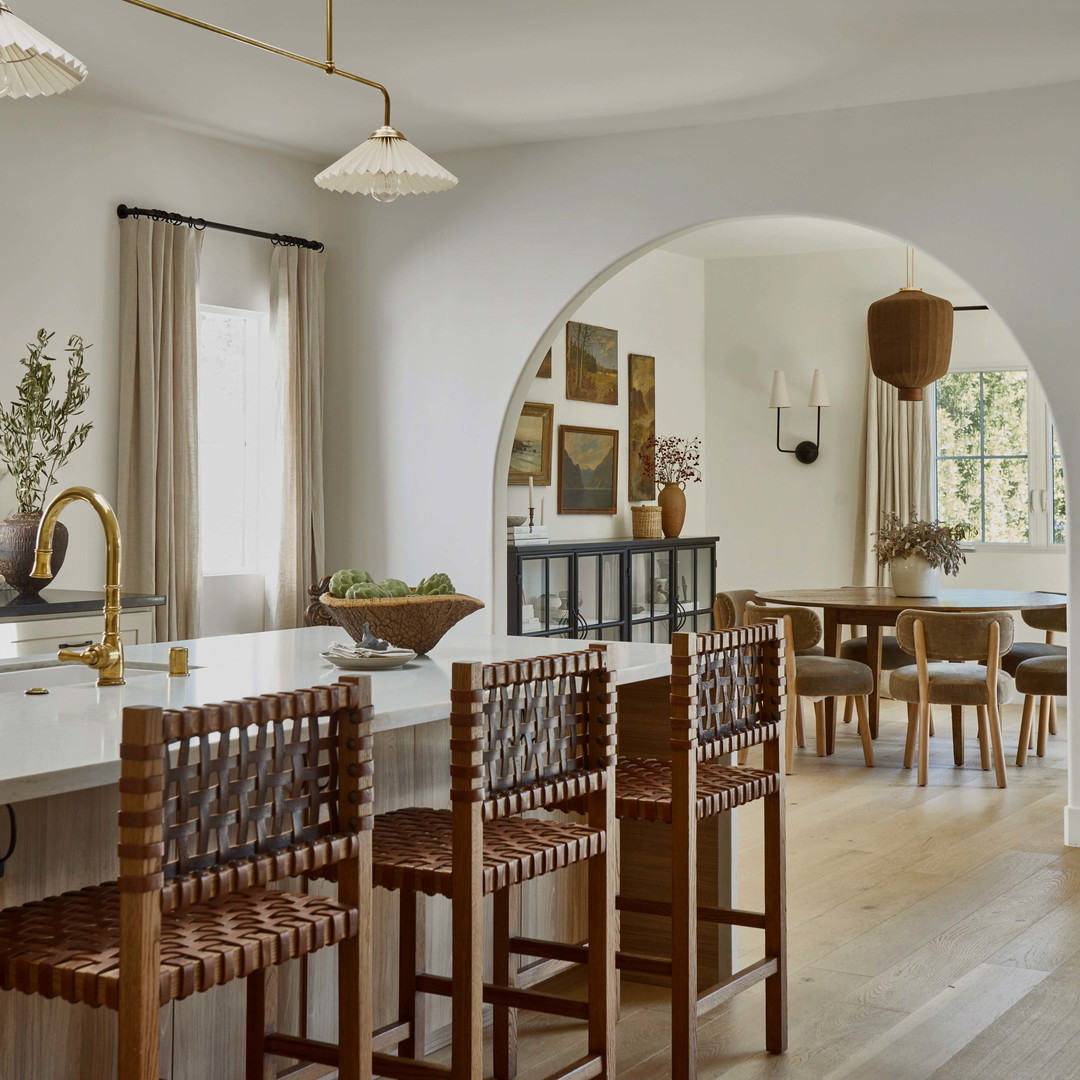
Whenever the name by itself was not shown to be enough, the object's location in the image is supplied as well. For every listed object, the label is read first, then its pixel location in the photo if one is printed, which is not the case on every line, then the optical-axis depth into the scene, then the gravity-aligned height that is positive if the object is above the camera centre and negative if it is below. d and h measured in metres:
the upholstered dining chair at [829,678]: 6.25 -0.70
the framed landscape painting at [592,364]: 7.46 +0.92
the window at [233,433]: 5.74 +0.42
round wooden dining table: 6.43 -0.37
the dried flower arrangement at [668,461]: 8.12 +0.41
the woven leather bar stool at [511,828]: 2.22 -0.55
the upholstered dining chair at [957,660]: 5.86 -0.60
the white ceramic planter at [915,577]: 6.82 -0.26
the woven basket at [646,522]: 7.73 +0.03
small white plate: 2.87 -0.28
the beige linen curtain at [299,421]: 5.89 +0.48
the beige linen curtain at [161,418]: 5.23 +0.44
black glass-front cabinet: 6.45 -0.32
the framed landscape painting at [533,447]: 7.04 +0.43
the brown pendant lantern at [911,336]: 6.21 +0.88
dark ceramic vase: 4.43 -0.07
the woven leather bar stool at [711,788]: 2.70 -0.55
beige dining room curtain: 8.29 +0.44
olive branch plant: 4.76 +0.37
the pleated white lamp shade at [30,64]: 2.32 +0.84
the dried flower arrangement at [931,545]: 6.77 -0.09
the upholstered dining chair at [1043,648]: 6.71 -0.62
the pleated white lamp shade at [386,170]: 3.18 +0.85
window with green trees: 8.09 +0.40
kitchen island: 2.11 -0.48
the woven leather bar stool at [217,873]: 1.71 -0.46
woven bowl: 2.96 -0.19
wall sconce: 8.36 +0.79
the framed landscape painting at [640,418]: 8.01 +0.65
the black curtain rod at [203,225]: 5.24 +1.25
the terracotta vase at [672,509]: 7.82 +0.11
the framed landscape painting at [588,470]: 7.41 +0.32
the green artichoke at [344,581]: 3.08 -0.12
